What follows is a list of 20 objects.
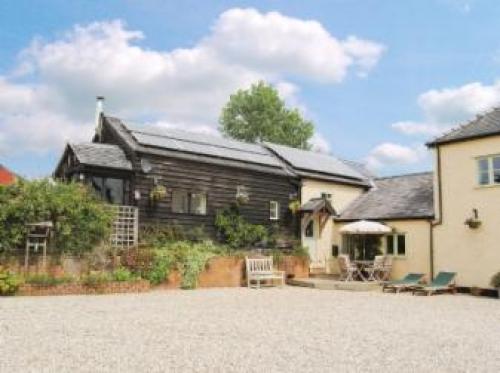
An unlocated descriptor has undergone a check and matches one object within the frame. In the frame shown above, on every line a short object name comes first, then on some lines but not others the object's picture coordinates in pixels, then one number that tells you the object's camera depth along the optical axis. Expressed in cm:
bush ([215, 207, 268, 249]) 2328
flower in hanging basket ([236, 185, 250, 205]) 2378
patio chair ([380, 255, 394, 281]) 2234
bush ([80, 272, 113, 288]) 1683
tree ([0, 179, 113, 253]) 1623
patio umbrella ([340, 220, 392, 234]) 2245
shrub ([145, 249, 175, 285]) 1852
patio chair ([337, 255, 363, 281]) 2225
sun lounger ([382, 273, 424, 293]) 1938
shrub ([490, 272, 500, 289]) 1830
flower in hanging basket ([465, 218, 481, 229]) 1941
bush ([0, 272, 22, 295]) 1519
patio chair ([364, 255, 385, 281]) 2195
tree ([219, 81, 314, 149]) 4969
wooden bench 2089
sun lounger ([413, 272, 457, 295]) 1878
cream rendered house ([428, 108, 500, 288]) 1930
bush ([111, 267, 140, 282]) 1759
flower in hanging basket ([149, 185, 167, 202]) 2111
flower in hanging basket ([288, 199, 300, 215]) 2553
